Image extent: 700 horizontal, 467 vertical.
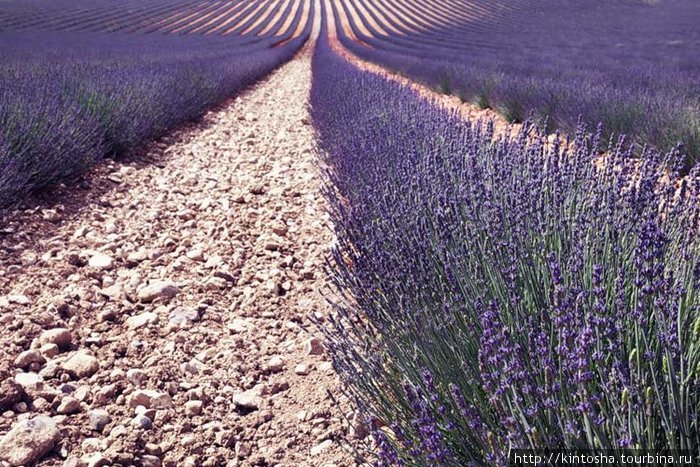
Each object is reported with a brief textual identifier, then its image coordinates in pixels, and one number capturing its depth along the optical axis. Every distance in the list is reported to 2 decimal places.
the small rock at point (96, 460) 1.71
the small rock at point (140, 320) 2.53
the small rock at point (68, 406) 1.97
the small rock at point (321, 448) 1.78
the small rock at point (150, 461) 1.77
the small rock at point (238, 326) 2.54
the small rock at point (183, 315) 2.55
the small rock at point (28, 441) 1.71
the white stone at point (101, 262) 3.06
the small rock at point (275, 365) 2.26
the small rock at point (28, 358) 2.18
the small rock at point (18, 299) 2.60
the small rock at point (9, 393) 1.96
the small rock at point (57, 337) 2.33
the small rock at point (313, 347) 2.32
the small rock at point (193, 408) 2.01
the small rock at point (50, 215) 3.63
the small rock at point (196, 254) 3.25
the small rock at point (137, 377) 2.14
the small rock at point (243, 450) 1.82
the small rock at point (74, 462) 1.71
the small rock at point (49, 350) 2.27
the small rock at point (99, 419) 1.92
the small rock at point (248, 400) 2.05
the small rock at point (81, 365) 2.18
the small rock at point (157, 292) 2.76
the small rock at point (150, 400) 2.02
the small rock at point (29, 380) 2.05
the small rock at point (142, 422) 1.91
